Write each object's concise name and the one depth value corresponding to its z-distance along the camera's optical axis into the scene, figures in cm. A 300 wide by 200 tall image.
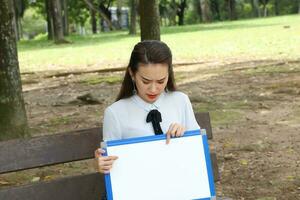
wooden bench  298
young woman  278
